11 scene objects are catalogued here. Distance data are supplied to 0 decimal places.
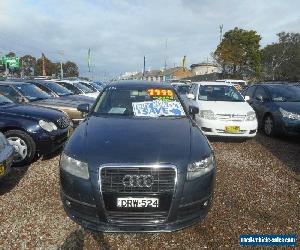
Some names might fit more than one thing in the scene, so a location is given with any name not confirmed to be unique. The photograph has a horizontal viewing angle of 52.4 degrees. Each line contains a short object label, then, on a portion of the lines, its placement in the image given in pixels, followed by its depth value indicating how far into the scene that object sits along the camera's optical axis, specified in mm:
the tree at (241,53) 45375
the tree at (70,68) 77438
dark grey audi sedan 3074
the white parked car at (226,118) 7652
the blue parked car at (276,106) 8141
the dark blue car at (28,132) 5602
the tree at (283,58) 50594
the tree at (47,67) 75688
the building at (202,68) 89438
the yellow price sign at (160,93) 5234
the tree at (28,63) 75812
